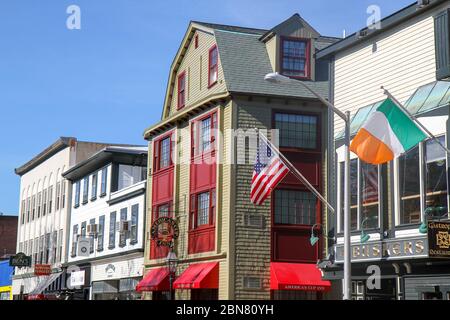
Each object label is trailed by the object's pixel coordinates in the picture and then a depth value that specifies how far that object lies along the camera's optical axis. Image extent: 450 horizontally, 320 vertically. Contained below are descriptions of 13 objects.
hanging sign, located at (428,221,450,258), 19.64
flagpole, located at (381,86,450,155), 19.28
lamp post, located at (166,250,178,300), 34.09
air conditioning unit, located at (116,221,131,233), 41.50
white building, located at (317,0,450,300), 21.20
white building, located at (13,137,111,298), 55.75
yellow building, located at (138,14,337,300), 30.97
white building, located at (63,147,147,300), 41.31
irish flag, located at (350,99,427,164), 19.48
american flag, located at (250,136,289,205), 25.97
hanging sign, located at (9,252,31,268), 60.84
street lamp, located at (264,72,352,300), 18.73
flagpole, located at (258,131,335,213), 23.63
